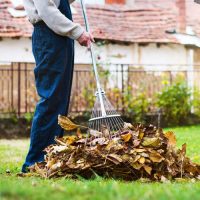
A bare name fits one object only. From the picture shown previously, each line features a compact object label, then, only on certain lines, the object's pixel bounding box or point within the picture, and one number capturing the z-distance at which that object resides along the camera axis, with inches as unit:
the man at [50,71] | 218.5
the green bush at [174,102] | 669.4
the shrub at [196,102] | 690.9
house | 726.8
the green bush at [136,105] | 649.5
